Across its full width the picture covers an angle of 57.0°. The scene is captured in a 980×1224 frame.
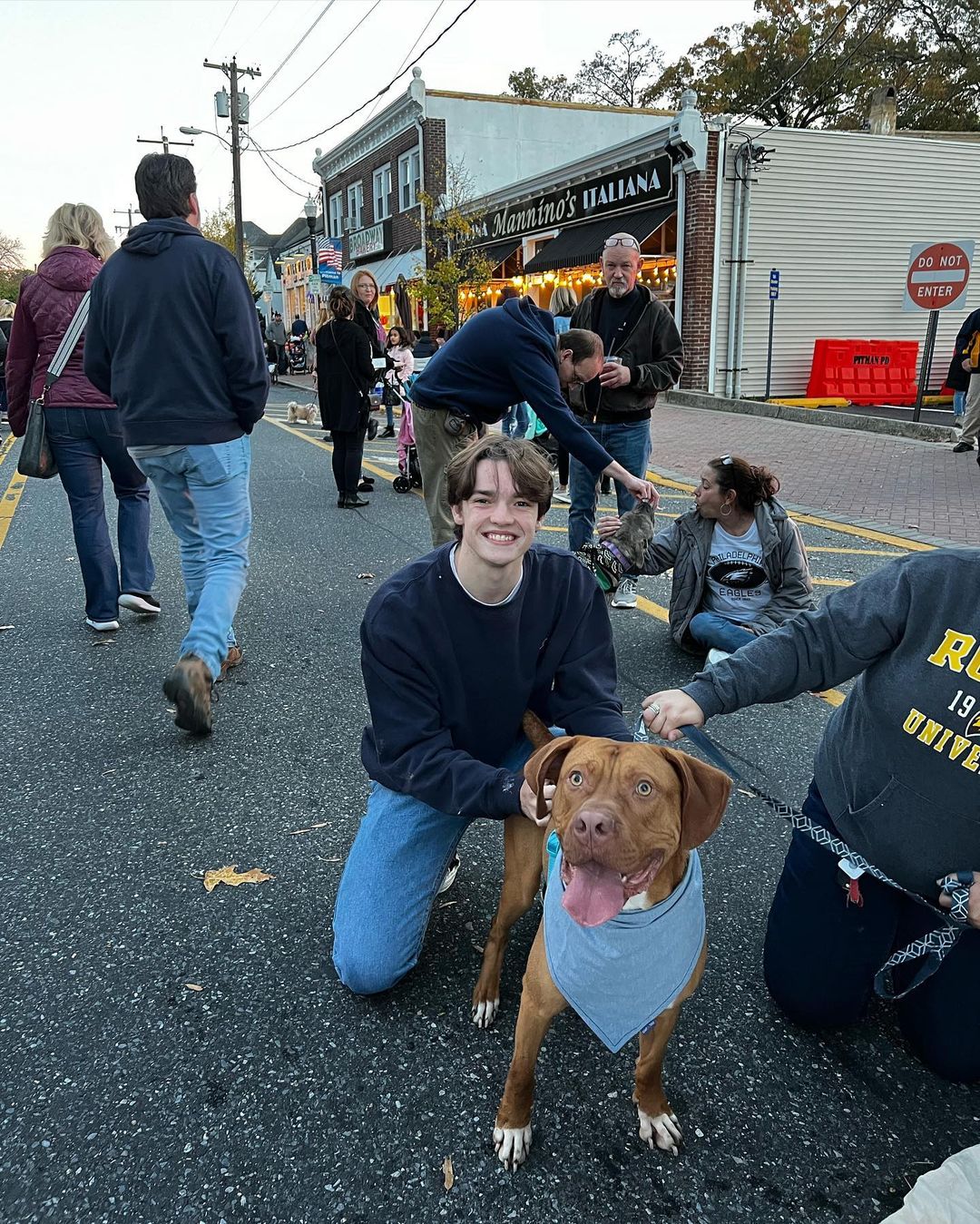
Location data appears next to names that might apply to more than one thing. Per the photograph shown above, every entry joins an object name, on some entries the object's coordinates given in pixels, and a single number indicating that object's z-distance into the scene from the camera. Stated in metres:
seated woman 4.38
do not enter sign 12.35
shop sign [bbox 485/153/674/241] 18.30
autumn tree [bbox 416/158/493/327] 22.78
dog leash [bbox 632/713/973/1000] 1.95
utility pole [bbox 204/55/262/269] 30.36
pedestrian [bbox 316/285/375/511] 8.16
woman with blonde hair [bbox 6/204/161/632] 4.64
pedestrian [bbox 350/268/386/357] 8.56
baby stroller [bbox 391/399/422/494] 9.28
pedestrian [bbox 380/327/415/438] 11.35
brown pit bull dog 1.65
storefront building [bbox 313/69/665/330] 30.23
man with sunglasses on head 5.57
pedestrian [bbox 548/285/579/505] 7.12
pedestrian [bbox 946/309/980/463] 10.87
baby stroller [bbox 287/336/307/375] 30.89
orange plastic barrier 17.66
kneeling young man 2.32
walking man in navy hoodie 3.73
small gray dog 4.67
